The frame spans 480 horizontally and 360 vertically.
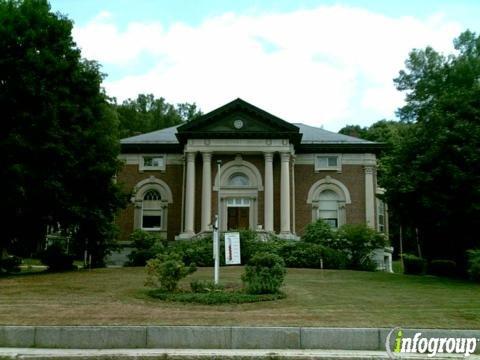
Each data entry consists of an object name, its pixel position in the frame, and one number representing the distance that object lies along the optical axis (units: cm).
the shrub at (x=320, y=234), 3148
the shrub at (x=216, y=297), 1548
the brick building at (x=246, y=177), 3422
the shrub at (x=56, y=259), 2745
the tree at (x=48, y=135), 2369
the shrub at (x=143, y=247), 3127
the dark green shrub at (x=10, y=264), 2680
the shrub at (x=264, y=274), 1658
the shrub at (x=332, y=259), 2911
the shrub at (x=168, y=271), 1688
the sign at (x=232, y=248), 1800
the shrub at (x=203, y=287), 1711
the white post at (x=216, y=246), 1784
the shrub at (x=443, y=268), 2884
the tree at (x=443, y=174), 2222
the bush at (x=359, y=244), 3106
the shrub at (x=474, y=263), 2142
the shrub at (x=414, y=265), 2955
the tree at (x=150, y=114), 6272
